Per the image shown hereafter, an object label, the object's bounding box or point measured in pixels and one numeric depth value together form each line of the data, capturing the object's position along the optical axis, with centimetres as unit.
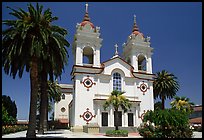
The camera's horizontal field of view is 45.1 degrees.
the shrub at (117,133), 3180
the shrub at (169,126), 2300
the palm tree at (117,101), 3453
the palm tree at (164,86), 5184
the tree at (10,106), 5744
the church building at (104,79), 3972
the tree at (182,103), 4759
